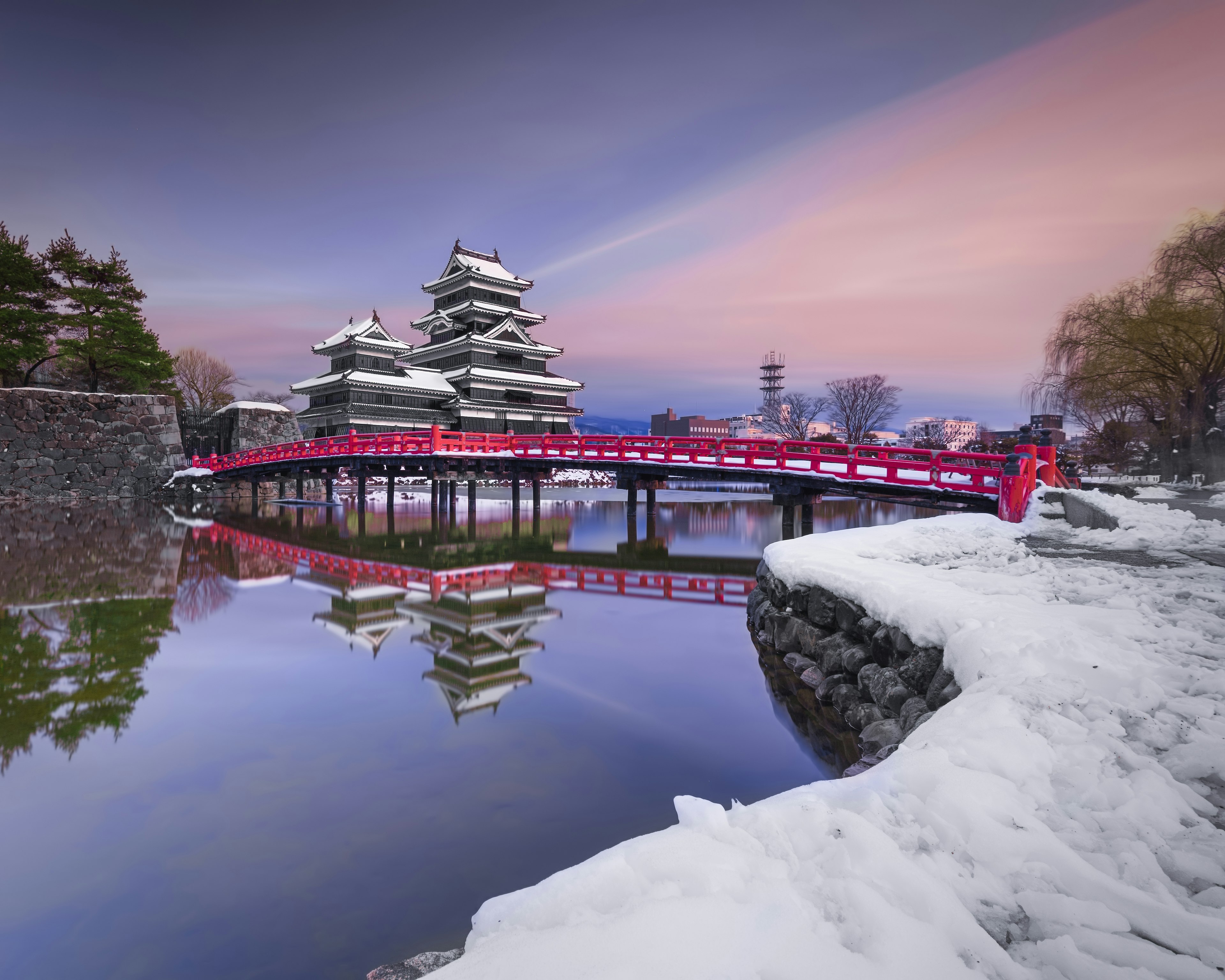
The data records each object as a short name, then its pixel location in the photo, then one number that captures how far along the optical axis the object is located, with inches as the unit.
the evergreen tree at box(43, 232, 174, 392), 1316.4
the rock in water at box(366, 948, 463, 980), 106.0
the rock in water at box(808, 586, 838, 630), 284.7
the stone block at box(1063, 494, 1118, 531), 394.3
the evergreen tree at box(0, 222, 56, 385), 1234.0
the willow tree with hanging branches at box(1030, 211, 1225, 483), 715.4
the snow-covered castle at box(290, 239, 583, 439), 1653.5
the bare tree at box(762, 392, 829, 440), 2050.9
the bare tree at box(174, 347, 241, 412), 2126.0
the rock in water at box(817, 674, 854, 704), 260.7
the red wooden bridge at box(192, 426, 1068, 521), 571.5
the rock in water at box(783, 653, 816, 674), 298.5
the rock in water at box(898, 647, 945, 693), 200.1
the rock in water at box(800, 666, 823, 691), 280.4
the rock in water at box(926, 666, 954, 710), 185.8
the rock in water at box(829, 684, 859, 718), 245.3
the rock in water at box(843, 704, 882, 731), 223.1
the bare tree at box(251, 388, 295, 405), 3022.6
